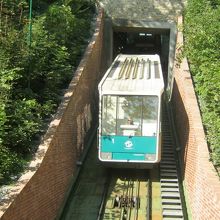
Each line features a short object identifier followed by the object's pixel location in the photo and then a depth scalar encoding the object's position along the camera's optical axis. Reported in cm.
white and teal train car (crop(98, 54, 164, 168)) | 1434
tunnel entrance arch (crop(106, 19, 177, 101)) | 2702
